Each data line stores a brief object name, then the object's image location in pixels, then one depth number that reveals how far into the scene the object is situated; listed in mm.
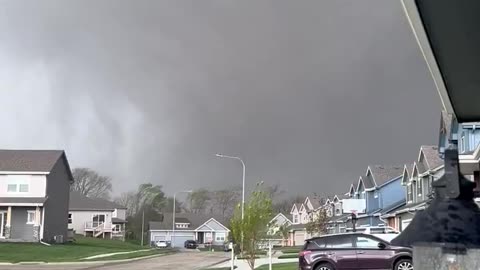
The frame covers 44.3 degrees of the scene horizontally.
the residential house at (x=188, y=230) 102250
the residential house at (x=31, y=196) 51438
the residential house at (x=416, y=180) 37594
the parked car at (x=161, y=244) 90750
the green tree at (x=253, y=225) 26172
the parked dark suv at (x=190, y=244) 88525
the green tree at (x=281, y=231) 30859
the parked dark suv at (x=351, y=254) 19875
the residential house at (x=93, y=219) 85500
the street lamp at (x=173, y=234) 98888
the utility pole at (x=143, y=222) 95012
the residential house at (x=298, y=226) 94375
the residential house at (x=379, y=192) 51781
